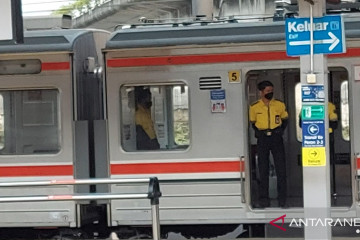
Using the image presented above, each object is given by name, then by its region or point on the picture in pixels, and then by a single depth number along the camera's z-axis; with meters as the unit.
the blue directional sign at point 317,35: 10.53
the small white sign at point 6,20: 10.94
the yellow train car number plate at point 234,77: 14.71
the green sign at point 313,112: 10.66
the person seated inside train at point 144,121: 15.08
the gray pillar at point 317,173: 10.62
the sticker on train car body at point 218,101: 14.76
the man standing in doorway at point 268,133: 15.22
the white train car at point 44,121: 15.09
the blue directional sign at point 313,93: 10.64
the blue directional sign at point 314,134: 10.63
